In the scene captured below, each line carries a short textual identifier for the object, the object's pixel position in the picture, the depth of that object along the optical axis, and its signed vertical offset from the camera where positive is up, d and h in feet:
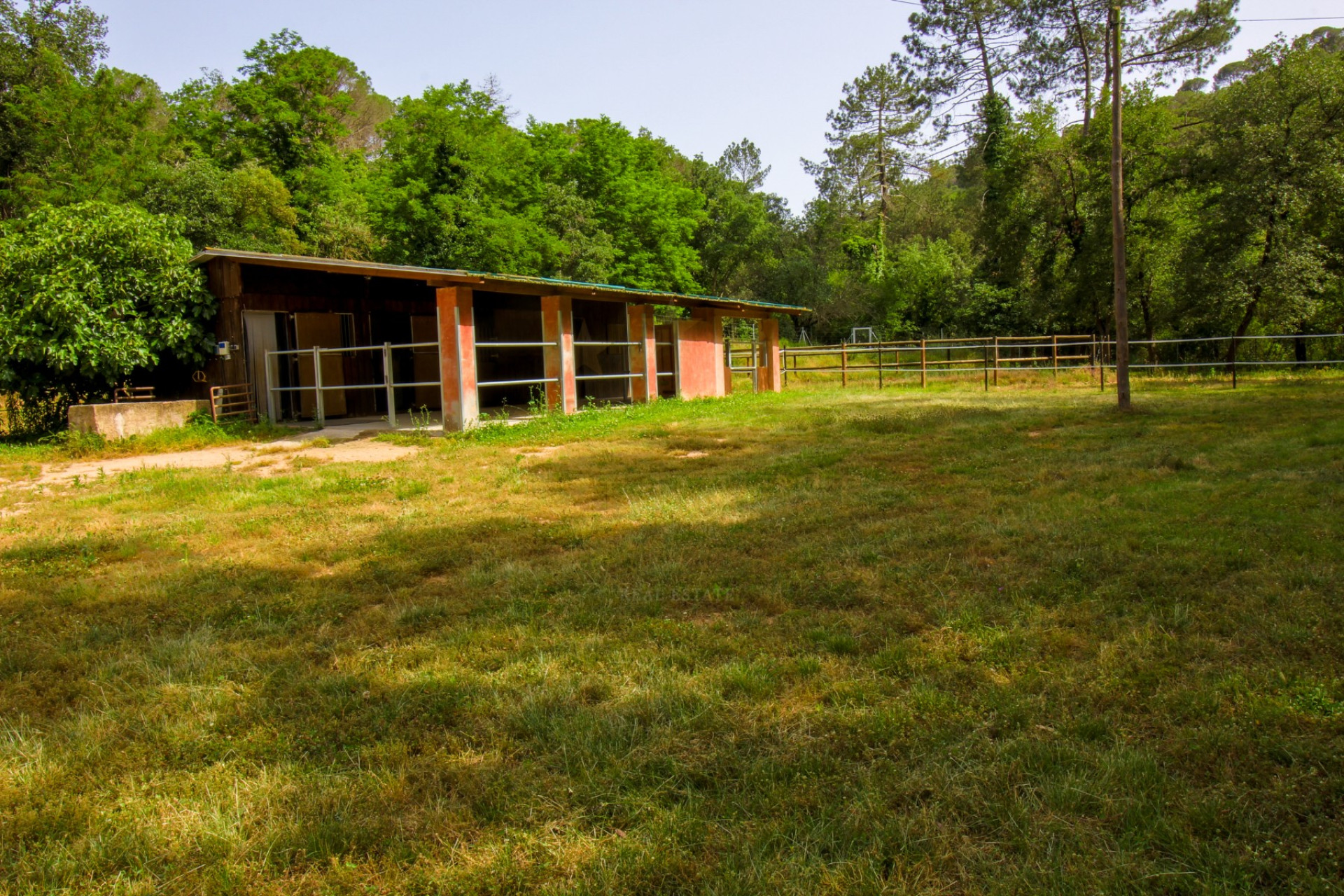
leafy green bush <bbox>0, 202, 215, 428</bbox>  41.55 +5.42
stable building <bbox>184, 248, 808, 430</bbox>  42.39 +3.40
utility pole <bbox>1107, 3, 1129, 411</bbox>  42.16 +6.36
